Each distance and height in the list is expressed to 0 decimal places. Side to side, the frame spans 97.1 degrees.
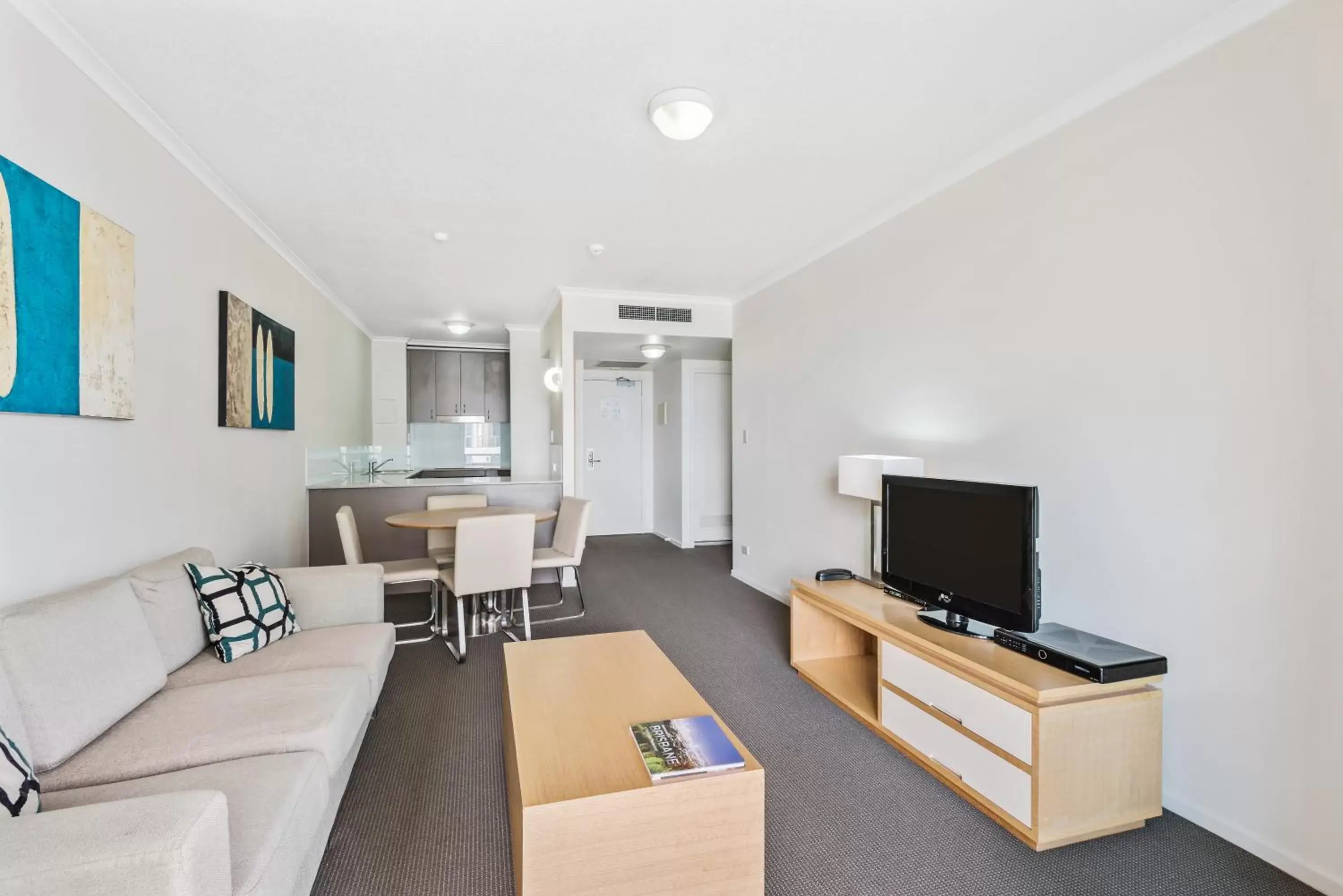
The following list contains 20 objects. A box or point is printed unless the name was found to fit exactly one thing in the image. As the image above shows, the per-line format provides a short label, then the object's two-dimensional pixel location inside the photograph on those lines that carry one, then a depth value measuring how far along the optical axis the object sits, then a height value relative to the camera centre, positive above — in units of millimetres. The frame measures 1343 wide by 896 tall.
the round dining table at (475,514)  3680 -524
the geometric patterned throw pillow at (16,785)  1166 -700
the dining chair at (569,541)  3928 -685
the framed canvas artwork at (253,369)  2949 +403
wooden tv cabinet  1781 -956
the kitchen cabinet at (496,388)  7278 +655
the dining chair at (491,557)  3316 -665
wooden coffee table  1368 -911
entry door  7555 -173
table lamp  2881 -143
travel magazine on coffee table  1511 -837
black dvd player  1816 -690
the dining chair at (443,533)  4438 -706
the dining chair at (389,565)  3520 -792
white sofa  975 -766
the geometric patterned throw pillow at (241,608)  2166 -641
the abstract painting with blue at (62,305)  1636 +421
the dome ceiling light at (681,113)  2125 +1209
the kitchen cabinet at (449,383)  7133 +702
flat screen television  2100 -434
